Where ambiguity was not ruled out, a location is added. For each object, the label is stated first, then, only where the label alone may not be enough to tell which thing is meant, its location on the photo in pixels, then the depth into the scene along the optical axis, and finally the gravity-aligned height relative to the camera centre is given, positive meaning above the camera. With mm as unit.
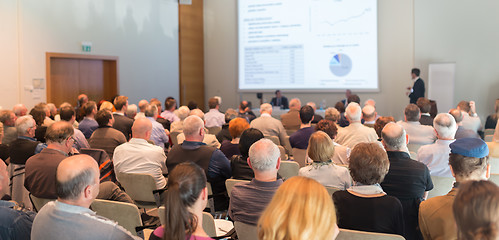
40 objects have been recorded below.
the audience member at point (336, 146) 4472 -458
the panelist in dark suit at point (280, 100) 12641 +31
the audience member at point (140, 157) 4434 -530
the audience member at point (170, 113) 8812 -209
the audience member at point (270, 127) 6555 -370
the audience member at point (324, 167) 3496 -521
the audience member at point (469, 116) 7055 -279
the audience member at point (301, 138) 5430 -442
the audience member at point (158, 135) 6367 -459
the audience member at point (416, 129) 5496 -358
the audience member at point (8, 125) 5754 -272
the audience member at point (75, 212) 2148 -528
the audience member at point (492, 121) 7845 -382
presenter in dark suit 11031 +308
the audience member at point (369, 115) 6340 -208
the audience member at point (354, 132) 5286 -372
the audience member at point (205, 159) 4164 -523
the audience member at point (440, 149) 4211 -469
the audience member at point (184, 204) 1835 -435
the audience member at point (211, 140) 5383 -457
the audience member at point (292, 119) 8219 -325
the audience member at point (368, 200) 2598 -580
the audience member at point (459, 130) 5686 -391
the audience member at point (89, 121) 6387 -252
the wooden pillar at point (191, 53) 14016 +1547
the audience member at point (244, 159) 4015 -515
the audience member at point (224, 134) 6304 -457
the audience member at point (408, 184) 3272 -609
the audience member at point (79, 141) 5246 -437
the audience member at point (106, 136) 5371 -392
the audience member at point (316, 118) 8225 -325
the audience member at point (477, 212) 1569 -394
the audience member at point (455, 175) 2391 -458
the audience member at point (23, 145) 4625 -420
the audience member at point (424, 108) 6960 -133
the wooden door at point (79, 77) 10922 +666
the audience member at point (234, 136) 4824 -376
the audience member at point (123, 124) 6738 -313
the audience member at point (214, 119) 8367 -314
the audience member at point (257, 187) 2877 -555
